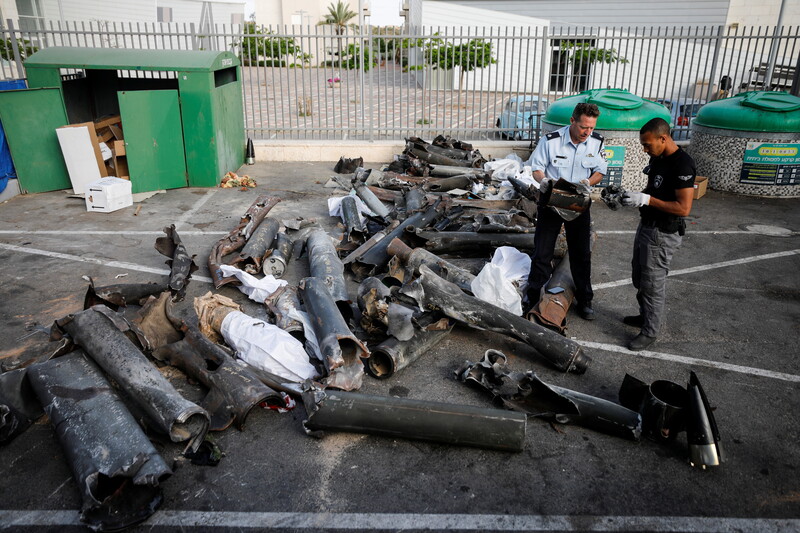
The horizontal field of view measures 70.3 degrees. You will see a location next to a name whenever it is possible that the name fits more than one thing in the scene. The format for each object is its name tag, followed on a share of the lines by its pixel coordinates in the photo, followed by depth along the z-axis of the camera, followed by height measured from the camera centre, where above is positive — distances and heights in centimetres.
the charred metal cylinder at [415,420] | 385 -238
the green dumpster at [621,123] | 984 -119
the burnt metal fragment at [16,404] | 393 -237
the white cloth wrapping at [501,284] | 556 -223
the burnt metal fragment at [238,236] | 645 -227
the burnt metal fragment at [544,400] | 407 -246
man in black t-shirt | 483 -137
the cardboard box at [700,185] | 1018 -229
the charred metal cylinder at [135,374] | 383 -217
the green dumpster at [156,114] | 994 -105
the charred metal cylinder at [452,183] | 998 -219
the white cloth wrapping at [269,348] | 461 -231
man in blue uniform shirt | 568 -150
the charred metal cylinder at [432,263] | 607 -217
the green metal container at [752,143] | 989 -156
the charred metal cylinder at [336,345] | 440 -221
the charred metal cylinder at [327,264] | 569 -222
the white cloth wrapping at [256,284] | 596 -233
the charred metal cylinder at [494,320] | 480 -224
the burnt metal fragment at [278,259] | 670 -234
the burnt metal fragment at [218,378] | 409 -234
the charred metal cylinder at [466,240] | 706 -223
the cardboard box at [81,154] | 984 -168
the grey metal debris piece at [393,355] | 473 -242
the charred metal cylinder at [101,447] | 329 -229
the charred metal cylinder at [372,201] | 891 -227
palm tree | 5800 +356
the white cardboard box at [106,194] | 911 -217
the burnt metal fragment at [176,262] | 598 -223
